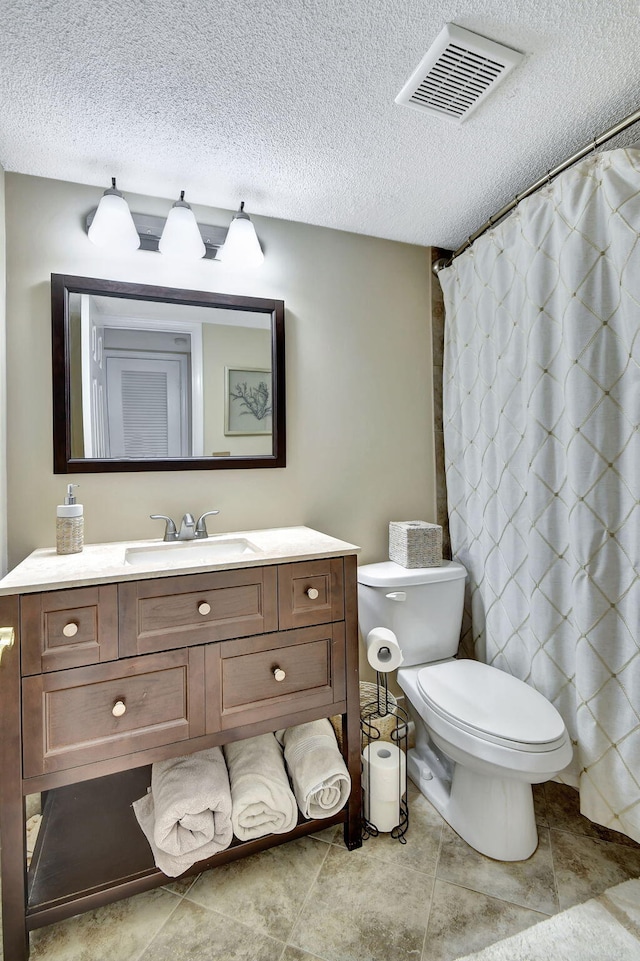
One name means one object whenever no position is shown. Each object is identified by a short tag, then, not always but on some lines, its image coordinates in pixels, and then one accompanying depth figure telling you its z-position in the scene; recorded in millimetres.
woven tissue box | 1902
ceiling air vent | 1111
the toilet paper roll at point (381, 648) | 1572
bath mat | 1138
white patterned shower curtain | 1354
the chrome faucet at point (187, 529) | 1661
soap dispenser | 1440
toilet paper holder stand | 1549
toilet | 1322
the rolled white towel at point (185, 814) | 1237
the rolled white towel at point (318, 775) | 1409
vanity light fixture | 1576
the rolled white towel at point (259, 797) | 1332
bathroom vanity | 1121
